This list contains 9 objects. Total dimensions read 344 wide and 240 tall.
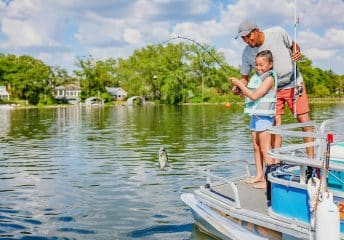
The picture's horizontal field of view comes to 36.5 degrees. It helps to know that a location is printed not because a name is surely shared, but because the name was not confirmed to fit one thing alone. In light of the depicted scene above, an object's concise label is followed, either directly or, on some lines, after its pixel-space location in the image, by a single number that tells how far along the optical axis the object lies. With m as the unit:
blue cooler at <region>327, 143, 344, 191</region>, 5.77
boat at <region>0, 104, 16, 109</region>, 108.54
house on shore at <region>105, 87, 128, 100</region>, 143.65
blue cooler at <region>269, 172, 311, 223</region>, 5.66
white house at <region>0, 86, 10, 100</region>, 135.62
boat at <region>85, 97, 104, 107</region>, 121.75
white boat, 5.47
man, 7.41
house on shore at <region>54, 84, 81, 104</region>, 143.77
